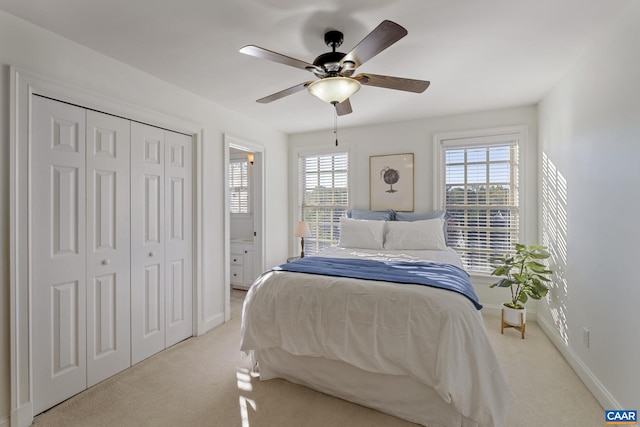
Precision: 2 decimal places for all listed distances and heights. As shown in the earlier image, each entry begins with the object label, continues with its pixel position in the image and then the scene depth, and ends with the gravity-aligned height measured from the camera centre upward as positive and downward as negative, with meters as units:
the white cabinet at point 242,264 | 4.70 -0.83
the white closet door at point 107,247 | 2.31 -0.28
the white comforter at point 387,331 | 1.71 -0.79
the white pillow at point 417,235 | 3.51 -0.28
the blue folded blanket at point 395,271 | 2.09 -0.47
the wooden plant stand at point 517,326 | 3.11 -1.20
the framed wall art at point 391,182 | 4.19 +0.43
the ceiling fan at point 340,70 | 1.72 +0.94
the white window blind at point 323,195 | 4.72 +0.28
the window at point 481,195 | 3.74 +0.22
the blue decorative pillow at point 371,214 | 4.12 -0.03
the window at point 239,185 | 5.41 +0.49
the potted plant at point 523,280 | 3.03 -0.71
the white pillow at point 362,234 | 3.70 -0.27
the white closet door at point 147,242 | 2.64 -0.27
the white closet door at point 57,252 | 2.00 -0.28
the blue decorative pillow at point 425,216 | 3.88 -0.05
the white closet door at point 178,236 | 2.96 -0.25
